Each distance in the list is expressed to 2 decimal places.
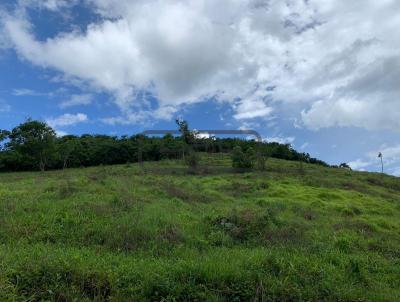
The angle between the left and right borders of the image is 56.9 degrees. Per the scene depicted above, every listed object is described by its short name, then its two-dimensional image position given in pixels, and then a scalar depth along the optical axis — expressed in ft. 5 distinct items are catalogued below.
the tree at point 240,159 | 131.23
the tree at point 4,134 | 193.49
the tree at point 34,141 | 179.93
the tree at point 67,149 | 199.62
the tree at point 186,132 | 155.22
